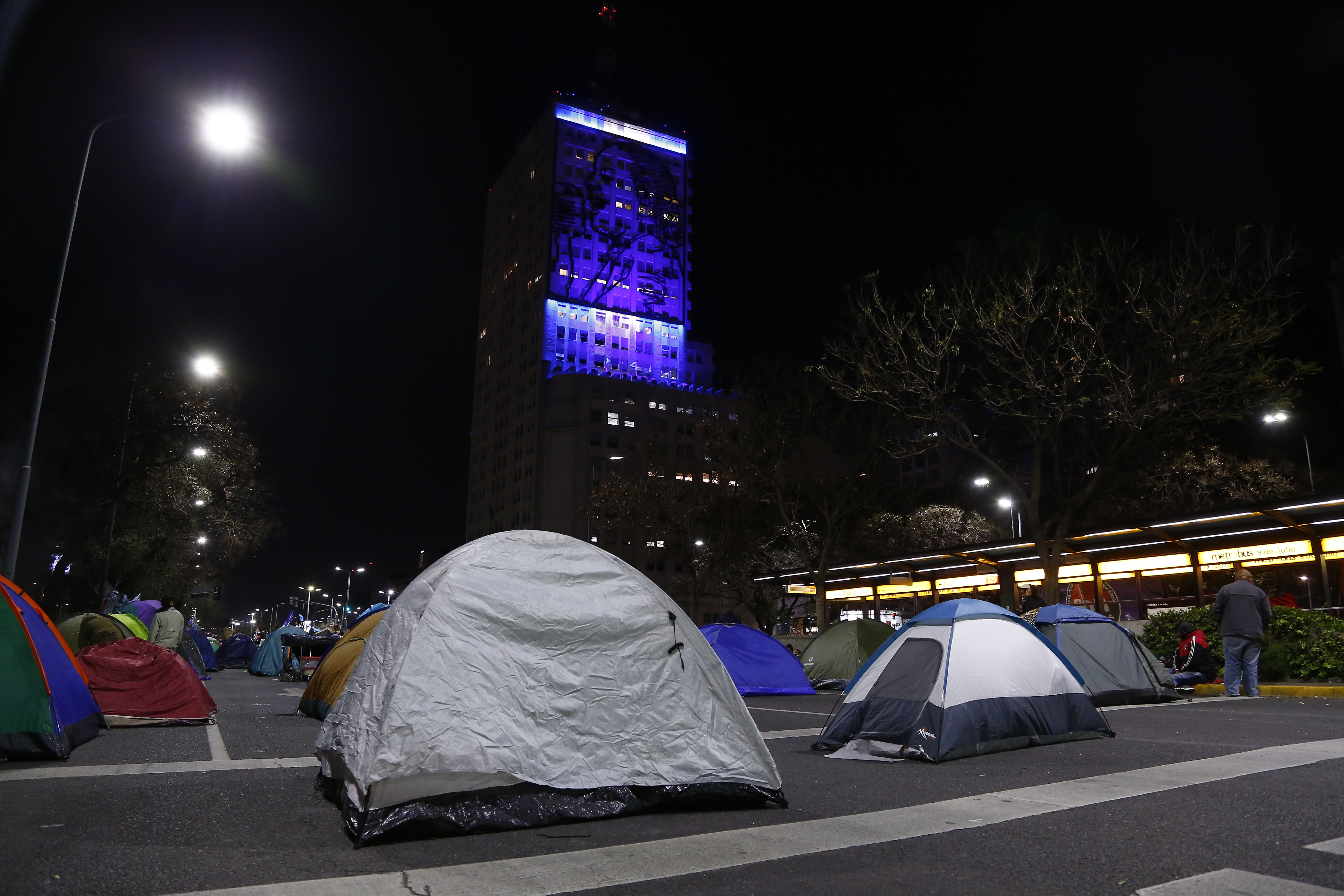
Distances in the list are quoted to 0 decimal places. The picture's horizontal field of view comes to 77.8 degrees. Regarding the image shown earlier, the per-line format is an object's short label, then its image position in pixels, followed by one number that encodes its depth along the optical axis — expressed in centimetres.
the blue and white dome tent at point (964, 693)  788
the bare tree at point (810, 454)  3359
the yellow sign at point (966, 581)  3366
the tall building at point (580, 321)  10319
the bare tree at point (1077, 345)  1877
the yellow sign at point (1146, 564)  2717
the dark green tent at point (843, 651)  1883
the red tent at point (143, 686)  1070
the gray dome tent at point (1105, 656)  1314
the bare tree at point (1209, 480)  2988
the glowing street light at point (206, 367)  2208
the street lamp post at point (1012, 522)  4256
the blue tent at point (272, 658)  2636
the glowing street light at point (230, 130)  1235
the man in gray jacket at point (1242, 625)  1313
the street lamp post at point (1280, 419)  2902
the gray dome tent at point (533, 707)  507
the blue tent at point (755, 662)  1677
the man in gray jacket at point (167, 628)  1588
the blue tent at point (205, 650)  2414
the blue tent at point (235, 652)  3362
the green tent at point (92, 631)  1194
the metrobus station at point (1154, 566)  2355
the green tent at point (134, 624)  1483
